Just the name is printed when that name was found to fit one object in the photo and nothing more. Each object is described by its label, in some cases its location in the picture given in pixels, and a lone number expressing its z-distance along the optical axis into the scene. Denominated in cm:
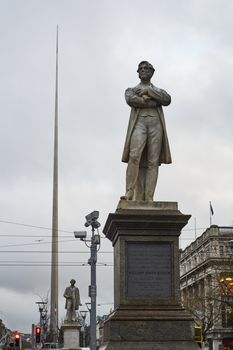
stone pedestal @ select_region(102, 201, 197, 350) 1211
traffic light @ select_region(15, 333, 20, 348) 3891
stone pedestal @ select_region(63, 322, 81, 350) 3397
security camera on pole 2414
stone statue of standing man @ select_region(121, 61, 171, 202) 1347
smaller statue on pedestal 3406
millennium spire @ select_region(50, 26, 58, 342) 6166
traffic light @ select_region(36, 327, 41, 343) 3692
